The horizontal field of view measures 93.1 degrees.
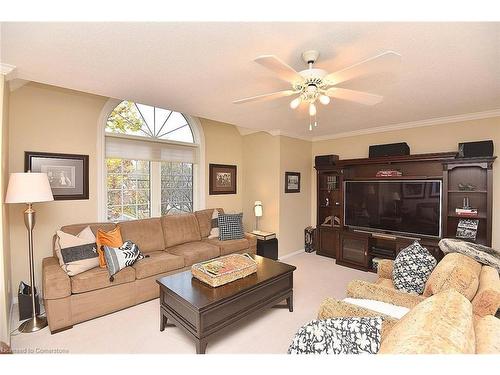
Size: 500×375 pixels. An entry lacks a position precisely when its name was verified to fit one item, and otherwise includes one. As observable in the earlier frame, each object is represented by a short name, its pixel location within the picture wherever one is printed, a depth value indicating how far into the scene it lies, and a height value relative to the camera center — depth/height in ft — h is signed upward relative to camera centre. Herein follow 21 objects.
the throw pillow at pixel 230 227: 12.57 -2.28
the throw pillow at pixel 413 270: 6.40 -2.36
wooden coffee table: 6.07 -3.33
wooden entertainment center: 10.54 -0.67
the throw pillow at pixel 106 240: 8.53 -2.10
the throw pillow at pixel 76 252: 7.75 -2.31
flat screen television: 11.18 -1.09
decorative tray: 7.02 -2.67
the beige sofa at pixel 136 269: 7.25 -3.10
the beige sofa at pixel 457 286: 4.67 -2.18
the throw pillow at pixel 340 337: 3.23 -2.14
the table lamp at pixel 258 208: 14.67 -1.45
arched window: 11.15 +1.20
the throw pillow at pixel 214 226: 12.98 -2.30
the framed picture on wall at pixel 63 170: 8.95 +0.57
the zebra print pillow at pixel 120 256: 8.15 -2.59
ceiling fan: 4.48 +2.37
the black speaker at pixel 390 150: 12.07 +1.86
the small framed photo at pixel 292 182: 14.89 +0.18
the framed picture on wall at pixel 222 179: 14.69 +0.38
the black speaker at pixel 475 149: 9.91 +1.54
